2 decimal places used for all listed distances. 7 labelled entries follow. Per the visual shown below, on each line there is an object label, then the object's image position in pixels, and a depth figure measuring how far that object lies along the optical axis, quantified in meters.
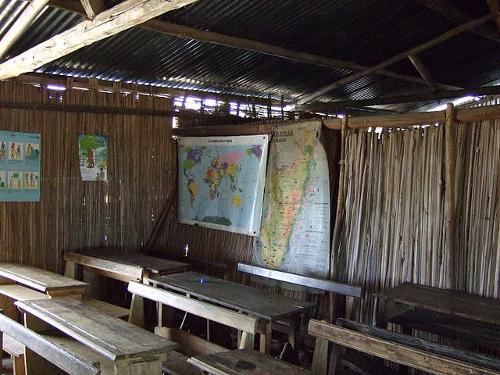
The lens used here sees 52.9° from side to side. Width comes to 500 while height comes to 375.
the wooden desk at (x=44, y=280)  4.16
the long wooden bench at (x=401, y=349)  2.54
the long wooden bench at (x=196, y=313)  3.43
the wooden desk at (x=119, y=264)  4.71
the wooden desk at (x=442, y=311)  3.32
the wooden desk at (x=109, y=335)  2.83
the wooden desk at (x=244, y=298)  3.48
